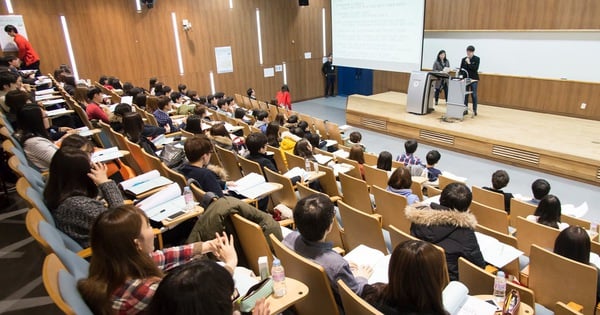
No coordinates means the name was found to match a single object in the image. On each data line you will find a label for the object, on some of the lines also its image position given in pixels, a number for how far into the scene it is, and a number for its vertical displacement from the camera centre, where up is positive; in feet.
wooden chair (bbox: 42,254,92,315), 4.70 -2.99
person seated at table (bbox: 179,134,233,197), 11.43 -3.63
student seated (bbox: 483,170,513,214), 14.25 -5.67
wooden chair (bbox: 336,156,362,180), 16.07 -5.41
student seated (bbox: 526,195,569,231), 11.18 -5.23
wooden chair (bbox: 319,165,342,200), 14.60 -5.43
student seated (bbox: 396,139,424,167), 18.61 -5.91
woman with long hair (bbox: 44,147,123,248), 8.53 -3.18
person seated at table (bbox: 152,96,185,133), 20.94 -3.91
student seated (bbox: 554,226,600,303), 8.77 -4.88
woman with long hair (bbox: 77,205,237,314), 5.64 -3.24
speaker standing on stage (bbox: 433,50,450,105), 30.94 -2.79
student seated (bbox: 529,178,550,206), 13.35 -5.43
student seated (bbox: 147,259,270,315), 4.25 -2.69
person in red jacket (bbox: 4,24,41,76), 27.21 +0.02
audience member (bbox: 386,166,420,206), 12.95 -4.86
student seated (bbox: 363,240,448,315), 5.38 -3.35
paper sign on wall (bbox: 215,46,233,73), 39.11 -1.73
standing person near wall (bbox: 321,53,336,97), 46.60 -4.57
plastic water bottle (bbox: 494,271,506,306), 7.19 -4.69
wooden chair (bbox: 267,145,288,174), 17.17 -5.22
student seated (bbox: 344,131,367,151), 21.06 -5.41
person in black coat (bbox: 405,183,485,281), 8.82 -4.50
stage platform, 20.85 -6.56
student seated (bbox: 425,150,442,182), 17.39 -6.02
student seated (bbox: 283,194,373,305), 6.99 -3.82
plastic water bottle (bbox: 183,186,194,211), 10.16 -3.96
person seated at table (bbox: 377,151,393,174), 16.48 -5.28
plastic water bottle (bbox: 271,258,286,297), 6.49 -3.98
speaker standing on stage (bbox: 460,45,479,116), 29.01 -2.82
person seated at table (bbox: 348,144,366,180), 17.65 -5.29
